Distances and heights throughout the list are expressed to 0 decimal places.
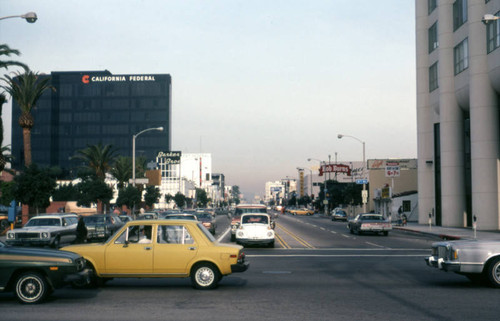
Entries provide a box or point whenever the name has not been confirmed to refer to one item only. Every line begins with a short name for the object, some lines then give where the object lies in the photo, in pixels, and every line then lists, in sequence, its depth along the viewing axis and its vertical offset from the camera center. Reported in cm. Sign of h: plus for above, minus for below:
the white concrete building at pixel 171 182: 16650 +515
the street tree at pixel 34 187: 4325 +81
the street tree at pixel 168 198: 14825 +0
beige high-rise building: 4222 +711
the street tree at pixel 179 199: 13090 -22
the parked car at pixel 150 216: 4708 -146
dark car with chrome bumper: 1141 -146
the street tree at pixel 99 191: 6381 +76
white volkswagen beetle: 2677 -163
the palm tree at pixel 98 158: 6794 +471
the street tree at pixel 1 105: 4027 +629
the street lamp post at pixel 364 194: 6660 +44
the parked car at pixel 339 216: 7469 -228
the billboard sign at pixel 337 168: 12635 +645
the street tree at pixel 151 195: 9431 +48
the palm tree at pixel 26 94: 4456 +787
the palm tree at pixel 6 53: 3694 +912
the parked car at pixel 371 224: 3897 -172
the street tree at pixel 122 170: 7994 +384
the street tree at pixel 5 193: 8981 +78
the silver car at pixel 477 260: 1359 -143
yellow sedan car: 1316 -127
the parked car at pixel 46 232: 2652 -152
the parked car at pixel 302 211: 11419 -263
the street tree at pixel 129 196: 7233 +25
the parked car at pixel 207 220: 3666 -140
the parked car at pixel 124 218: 4072 -139
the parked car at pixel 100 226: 3231 -154
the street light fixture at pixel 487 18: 2696 +822
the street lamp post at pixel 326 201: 10872 -56
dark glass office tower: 17288 +2566
